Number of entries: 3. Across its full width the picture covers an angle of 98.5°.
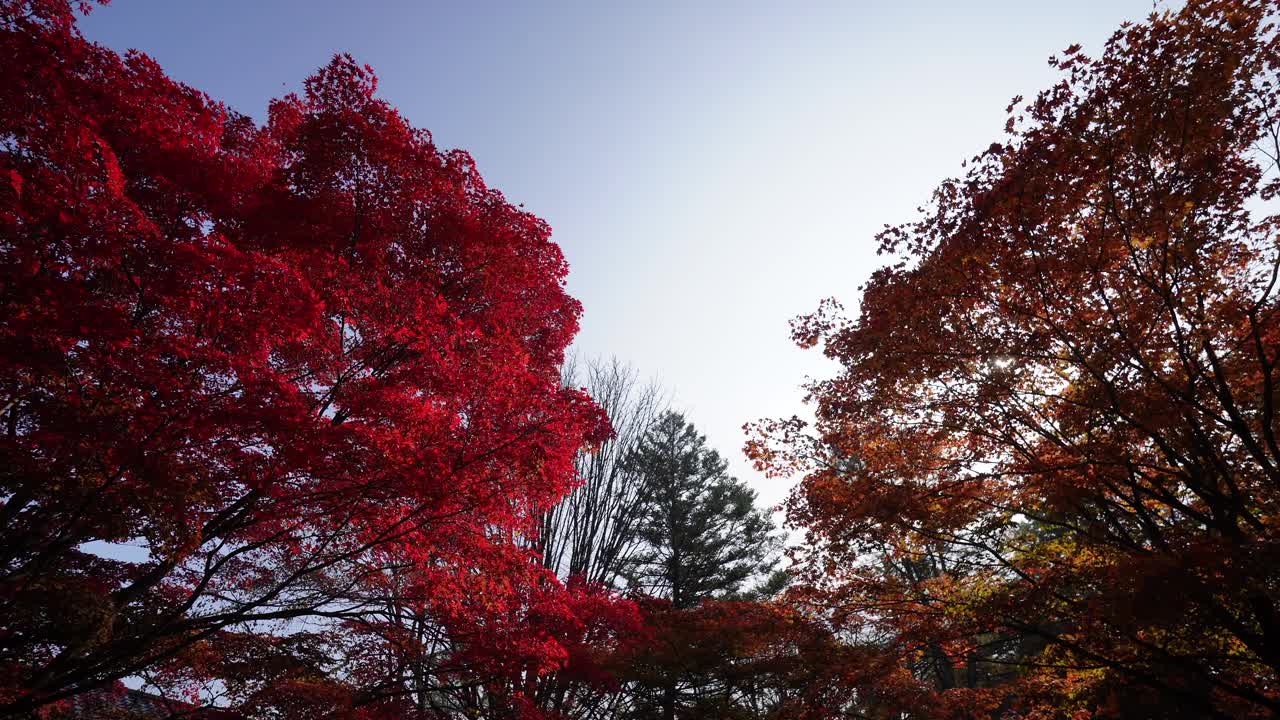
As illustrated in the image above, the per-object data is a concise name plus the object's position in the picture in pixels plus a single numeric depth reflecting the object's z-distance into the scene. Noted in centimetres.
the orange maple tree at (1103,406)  486
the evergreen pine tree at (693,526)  1997
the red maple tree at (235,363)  433
